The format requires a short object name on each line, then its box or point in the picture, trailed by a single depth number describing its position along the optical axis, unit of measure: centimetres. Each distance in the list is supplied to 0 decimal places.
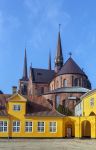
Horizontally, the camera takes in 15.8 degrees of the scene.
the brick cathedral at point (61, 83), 10231
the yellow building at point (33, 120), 5531
